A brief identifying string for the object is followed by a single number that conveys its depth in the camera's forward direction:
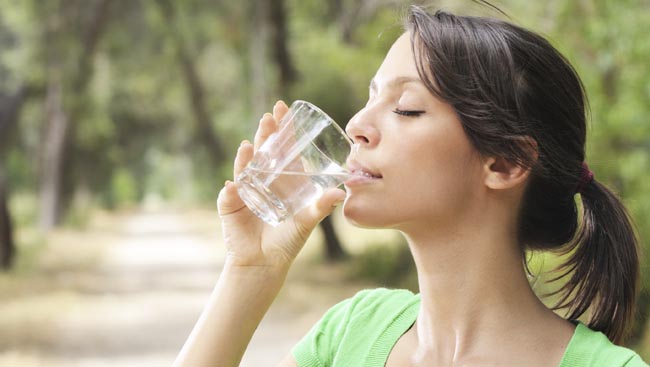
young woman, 1.43
